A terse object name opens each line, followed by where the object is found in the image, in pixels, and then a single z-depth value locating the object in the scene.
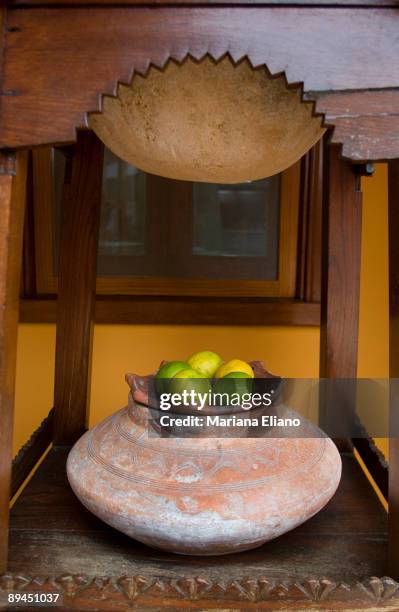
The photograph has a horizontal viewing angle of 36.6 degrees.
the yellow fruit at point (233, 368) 0.97
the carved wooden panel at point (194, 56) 0.69
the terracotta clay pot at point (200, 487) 0.82
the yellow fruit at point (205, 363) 1.01
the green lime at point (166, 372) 0.93
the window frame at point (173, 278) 1.74
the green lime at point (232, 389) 0.92
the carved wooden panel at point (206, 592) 0.78
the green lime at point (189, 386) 0.91
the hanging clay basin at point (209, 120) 0.80
